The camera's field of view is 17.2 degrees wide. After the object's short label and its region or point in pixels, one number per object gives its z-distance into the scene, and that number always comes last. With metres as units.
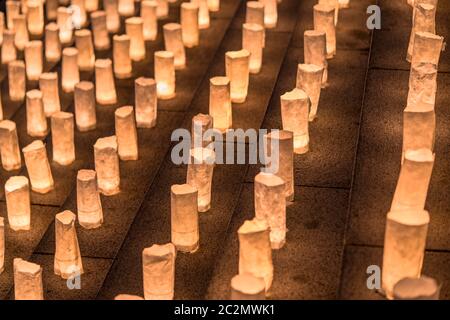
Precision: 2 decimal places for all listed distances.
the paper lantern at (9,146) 5.64
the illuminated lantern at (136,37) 6.41
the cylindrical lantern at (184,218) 4.53
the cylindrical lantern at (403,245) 3.77
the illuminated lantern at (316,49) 5.39
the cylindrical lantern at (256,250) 4.03
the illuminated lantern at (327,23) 5.70
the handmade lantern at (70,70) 6.21
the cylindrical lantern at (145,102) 5.64
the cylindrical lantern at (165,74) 5.90
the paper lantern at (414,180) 4.10
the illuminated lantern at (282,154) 4.53
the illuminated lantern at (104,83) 5.97
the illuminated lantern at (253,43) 5.90
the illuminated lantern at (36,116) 5.91
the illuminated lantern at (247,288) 3.74
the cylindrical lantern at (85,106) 5.78
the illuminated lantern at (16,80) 6.37
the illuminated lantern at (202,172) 4.79
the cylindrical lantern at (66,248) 4.65
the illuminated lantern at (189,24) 6.44
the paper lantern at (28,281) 4.34
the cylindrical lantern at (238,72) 5.56
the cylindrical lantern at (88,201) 4.94
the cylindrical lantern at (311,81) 5.11
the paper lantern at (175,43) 6.16
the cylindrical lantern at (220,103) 5.34
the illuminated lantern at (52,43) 6.70
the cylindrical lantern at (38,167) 5.36
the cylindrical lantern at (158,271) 4.17
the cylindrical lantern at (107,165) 5.14
